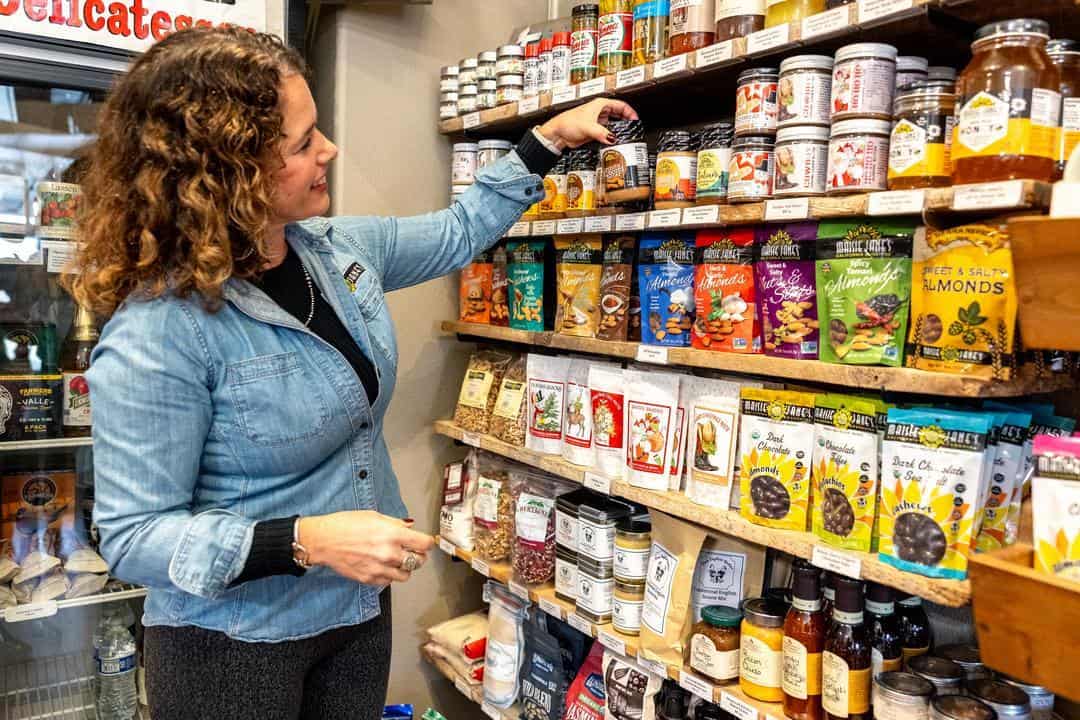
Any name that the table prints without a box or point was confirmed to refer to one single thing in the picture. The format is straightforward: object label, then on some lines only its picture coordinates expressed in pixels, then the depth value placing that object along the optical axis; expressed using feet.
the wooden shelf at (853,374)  4.85
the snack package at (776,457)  5.92
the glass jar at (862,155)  5.30
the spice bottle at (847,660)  5.58
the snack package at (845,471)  5.47
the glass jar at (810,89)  5.60
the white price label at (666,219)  6.63
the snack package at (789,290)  5.93
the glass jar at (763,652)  6.10
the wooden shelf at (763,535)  4.91
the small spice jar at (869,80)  5.27
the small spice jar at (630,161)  7.04
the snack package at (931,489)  4.90
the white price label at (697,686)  6.43
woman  4.42
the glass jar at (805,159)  5.64
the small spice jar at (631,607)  7.30
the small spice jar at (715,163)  6.31
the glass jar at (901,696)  5.21
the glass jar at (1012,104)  4.43
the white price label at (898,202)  4.96
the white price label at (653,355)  6.79
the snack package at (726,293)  6.34
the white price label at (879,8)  5.04
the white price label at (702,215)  6.28
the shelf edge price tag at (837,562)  5.37
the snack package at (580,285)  7.70
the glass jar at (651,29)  6.77
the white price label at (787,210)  5.64
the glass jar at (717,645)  6.43
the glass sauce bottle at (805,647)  5.82
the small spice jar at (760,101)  5.90
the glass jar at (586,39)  7.46
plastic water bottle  8.50
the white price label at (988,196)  4.45
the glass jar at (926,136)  5.00
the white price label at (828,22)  5.35
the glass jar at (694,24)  6.37
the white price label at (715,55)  6.06
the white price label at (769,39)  5.69
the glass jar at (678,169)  6.64
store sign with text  7.25
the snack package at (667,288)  6.83
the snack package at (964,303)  4.71
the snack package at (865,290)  5.36
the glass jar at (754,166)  5.96
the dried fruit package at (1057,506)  3.85
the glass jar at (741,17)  6.02
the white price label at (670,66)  6.40
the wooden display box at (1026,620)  3.67
